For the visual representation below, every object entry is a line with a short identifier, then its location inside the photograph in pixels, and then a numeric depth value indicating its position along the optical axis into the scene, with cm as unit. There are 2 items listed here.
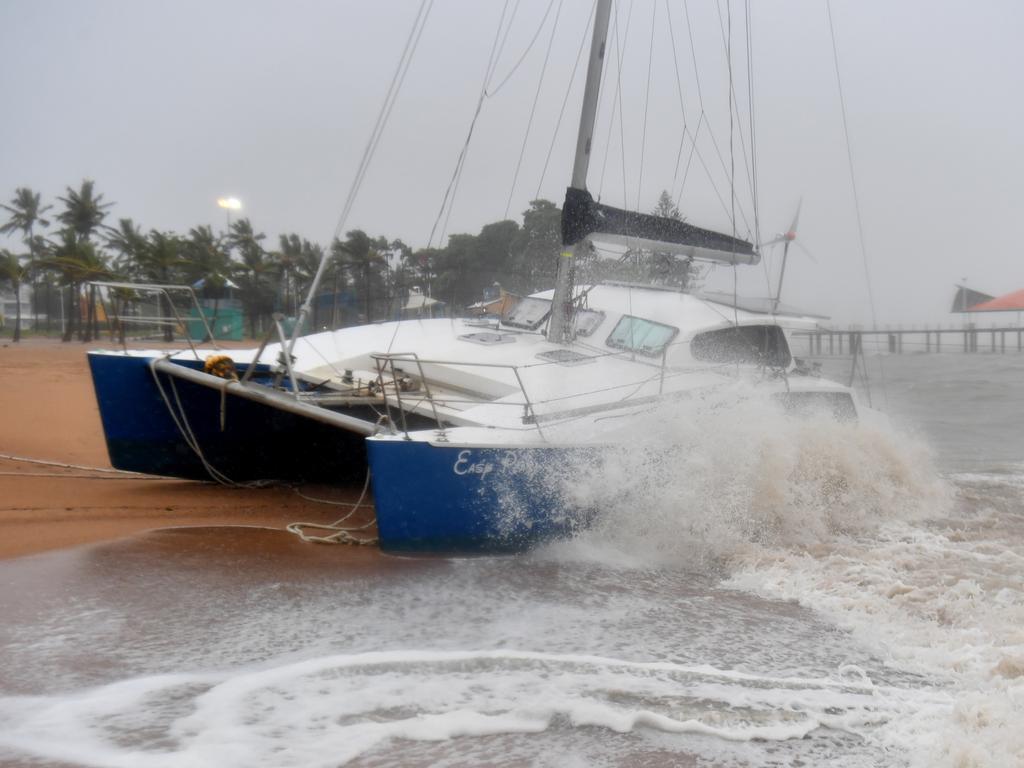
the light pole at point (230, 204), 1845
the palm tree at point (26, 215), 4831
